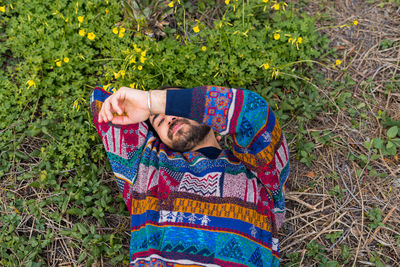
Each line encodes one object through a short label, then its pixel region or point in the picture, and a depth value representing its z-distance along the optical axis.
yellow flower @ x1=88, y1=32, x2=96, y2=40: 3.00
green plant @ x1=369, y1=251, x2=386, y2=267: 2.86
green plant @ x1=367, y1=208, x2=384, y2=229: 2.99
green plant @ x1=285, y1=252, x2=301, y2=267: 2.96
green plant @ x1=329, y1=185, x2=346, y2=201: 3.14
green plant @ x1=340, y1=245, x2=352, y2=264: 2.91
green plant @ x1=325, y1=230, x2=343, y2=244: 2.99
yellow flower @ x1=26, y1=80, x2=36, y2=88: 2.88
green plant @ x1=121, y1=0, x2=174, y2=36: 3.23
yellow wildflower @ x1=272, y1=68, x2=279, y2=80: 3.00
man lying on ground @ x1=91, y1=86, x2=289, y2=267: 2.35
